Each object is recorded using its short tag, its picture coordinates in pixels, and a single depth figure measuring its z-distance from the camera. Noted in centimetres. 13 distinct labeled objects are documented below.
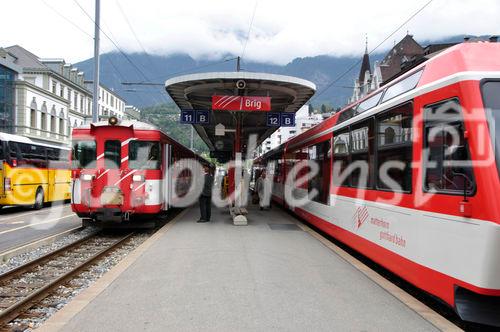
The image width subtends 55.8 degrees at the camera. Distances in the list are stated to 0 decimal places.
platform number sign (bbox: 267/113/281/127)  1853
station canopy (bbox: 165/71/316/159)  1385
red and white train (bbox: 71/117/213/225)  1191
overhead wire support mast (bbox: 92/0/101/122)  2027
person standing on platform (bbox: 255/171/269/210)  1983
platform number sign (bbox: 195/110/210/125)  1792
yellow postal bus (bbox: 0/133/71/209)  1763
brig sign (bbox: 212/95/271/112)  1391
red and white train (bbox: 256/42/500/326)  448
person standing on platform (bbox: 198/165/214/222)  1440
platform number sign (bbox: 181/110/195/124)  1778
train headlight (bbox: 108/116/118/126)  1230
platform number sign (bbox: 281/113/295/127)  1842
